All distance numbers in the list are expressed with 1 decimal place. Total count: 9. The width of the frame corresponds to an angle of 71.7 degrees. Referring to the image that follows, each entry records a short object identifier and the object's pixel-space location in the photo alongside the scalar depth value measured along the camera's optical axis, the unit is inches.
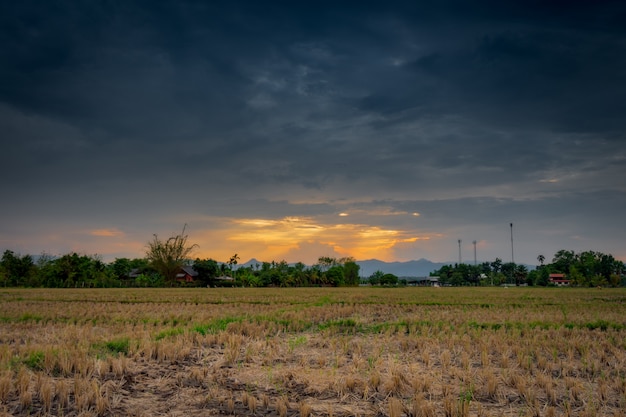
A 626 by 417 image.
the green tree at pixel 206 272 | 3312.0
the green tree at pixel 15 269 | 2851.9
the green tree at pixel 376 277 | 4778.3
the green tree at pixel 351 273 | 4621.1
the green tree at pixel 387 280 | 4520.2
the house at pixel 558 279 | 5180.6
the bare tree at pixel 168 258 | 3686.0
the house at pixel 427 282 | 6112.2
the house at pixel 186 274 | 3798.7
